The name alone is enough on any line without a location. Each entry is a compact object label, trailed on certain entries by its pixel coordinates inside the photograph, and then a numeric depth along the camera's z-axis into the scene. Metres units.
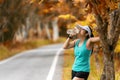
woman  8.53
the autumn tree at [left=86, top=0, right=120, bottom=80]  10.88
